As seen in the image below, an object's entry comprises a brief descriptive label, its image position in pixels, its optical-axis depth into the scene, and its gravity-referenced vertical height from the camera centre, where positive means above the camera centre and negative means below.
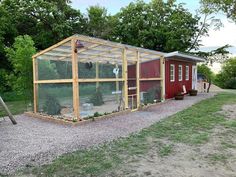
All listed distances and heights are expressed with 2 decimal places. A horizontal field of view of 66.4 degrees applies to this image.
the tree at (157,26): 16.64 +5.47
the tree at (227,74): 19.85 +0.92
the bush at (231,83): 19.21 -0.15
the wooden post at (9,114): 5.43 -0.92
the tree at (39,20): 13.70 +4.97
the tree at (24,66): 7.26 +0.72
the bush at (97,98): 6.02 -0.52
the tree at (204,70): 18.94 +1.33
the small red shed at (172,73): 8.14 +0.52
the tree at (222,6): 13.94 +6.13
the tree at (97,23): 16.63 +5.69
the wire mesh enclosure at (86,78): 5.63 +0.18
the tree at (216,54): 18.08 +2.81
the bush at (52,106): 6.18 -0.78
